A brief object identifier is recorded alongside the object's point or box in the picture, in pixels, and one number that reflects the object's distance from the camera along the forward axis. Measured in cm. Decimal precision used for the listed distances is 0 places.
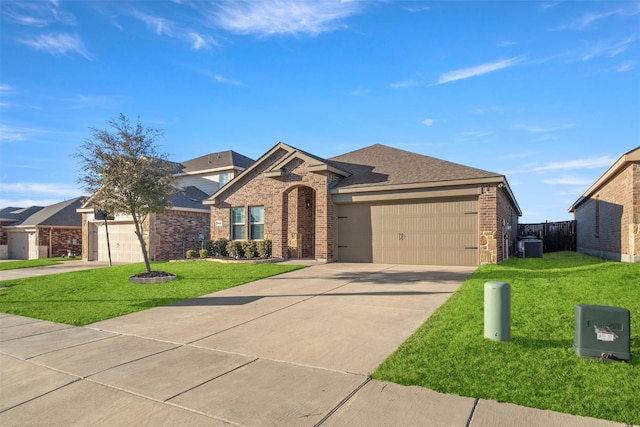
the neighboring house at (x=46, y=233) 3123
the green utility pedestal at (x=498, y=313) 518
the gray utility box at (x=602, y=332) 443
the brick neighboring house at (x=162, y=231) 2138
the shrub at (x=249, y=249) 1747
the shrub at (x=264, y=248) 1723
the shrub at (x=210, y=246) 1916
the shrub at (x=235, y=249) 1786
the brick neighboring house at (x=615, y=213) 1238
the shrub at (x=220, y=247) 1870
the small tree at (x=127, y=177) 1240
